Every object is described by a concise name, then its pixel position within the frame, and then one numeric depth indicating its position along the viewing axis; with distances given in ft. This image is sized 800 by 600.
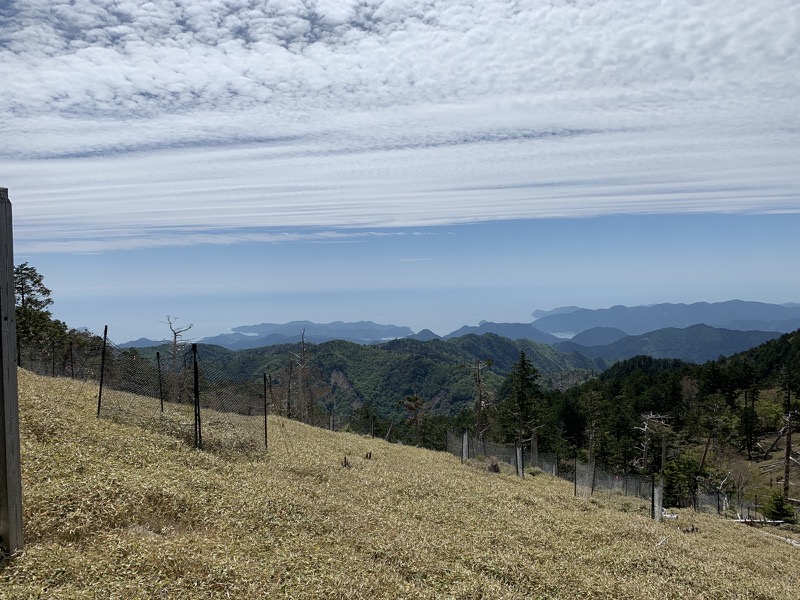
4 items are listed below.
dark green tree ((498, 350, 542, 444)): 144.36
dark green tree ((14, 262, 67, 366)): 95.45
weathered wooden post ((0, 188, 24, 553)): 16.38
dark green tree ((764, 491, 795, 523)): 88.38
